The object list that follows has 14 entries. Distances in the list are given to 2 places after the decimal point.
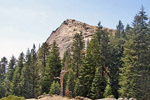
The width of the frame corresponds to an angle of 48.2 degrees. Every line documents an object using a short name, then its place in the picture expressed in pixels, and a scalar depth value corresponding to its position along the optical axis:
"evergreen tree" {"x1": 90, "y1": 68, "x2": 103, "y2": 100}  31.88
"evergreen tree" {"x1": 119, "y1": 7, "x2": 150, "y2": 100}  24.12
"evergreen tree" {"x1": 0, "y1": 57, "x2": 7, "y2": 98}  48.00
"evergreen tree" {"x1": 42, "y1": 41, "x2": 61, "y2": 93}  38.91
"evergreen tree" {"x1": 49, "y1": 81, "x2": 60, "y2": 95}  33.15
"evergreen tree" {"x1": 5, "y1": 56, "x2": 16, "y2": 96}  48.44
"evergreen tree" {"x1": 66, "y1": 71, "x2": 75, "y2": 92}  35.31
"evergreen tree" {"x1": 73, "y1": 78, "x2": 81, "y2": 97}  34.02
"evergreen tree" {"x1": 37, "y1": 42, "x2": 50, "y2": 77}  47.03
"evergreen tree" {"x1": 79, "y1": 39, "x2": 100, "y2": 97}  34.53
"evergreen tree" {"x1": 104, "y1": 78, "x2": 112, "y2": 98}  30.01
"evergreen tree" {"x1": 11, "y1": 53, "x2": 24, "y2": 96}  44.00
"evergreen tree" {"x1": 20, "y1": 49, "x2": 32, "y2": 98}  43.36
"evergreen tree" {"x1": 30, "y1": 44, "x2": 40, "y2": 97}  43.62
